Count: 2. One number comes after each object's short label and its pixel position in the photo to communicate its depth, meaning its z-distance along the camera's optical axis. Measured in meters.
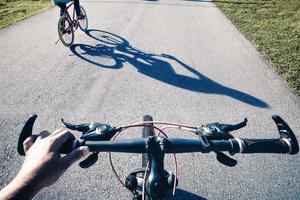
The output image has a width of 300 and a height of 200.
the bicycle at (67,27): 5.52
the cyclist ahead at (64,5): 5.31
